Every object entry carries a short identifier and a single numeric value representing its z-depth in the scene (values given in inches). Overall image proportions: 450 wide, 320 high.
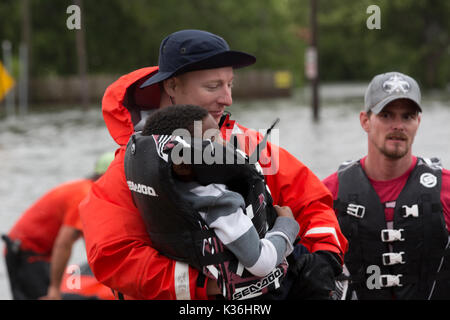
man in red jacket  187.8
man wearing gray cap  284.2
